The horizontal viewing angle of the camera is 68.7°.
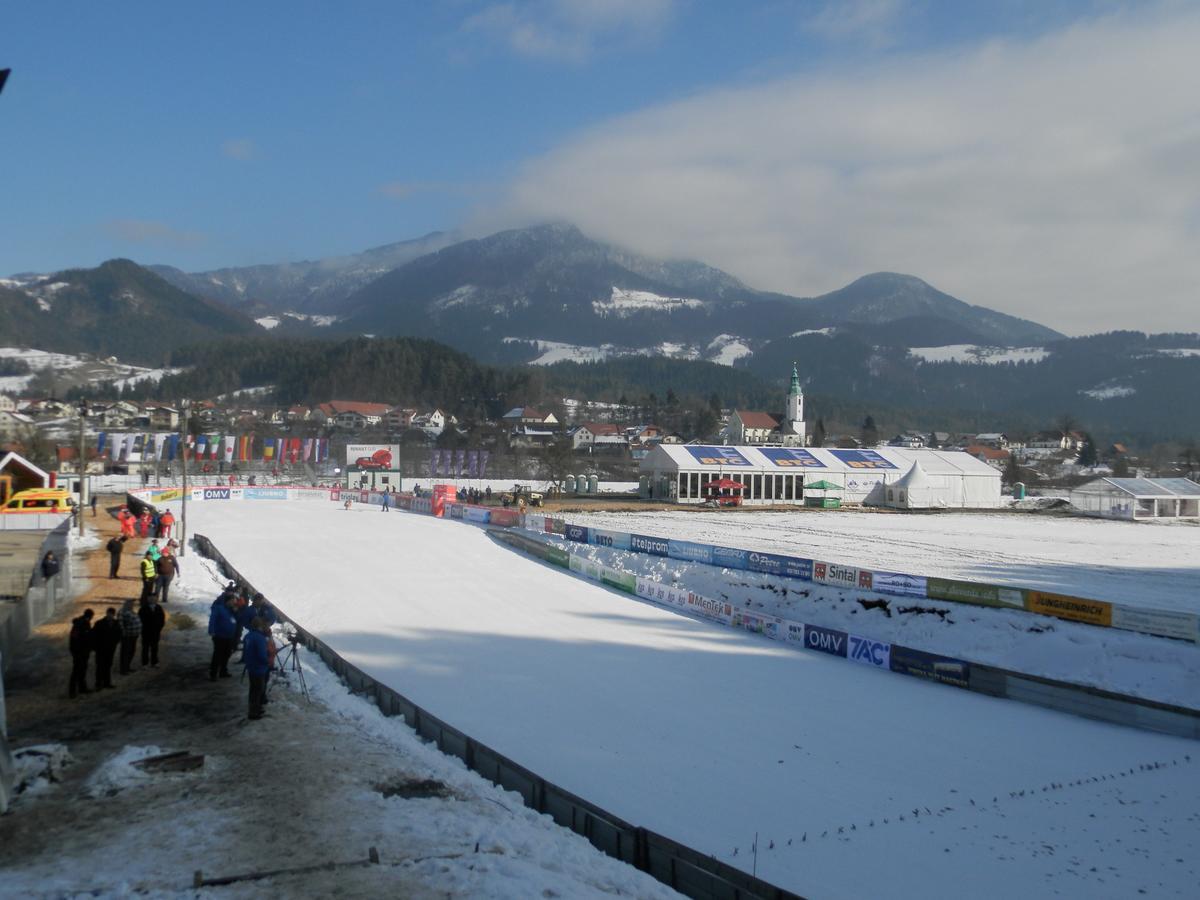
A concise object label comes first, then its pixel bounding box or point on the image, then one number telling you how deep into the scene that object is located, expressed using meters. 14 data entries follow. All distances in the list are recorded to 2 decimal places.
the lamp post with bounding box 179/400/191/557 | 28.12
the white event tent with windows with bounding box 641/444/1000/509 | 60.78
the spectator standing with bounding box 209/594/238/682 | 13.51
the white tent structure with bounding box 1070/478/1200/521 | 54.25
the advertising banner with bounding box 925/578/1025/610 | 21.92
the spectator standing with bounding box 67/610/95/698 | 12.23
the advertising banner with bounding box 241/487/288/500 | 57.91
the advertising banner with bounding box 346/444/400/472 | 67.50
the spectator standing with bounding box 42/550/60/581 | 17.92
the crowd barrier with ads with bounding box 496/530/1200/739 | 14.70
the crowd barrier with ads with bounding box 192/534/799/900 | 7.21
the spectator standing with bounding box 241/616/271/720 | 11.73
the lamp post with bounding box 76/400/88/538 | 33.18
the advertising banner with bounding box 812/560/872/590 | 24.92
